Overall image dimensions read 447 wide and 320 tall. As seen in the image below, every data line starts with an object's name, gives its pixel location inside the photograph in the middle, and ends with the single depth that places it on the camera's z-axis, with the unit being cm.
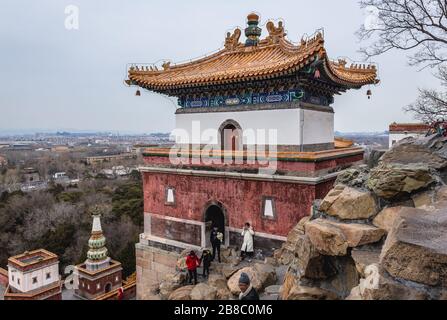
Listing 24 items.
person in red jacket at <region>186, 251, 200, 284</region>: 869
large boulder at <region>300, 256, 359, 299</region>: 443
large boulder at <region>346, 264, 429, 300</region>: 307
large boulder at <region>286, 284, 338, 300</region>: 444
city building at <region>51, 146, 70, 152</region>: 12078
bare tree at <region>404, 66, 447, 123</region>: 1062
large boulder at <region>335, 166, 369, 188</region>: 536
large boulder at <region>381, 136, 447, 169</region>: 497
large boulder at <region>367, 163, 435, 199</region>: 453
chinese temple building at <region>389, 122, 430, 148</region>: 2680
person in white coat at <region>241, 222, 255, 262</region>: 970
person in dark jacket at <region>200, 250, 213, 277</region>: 922
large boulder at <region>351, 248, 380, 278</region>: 384
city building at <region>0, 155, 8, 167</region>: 7200
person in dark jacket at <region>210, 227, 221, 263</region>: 980
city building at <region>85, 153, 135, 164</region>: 8619
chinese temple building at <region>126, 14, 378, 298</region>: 960
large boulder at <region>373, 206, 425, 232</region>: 439
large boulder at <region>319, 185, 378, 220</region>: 478
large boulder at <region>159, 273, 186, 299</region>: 851
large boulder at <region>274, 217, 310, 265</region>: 841
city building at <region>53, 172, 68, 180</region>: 6538
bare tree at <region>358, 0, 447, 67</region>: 1011
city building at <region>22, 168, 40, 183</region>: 6116
